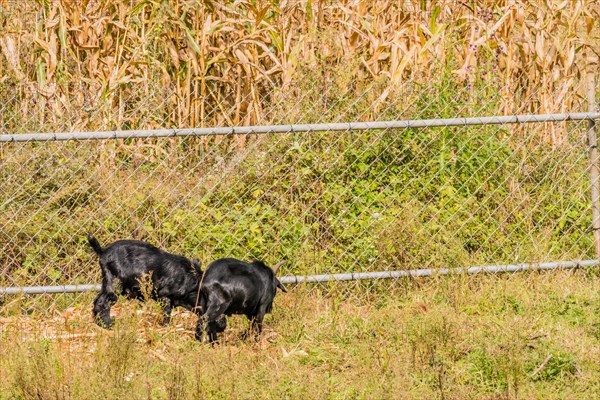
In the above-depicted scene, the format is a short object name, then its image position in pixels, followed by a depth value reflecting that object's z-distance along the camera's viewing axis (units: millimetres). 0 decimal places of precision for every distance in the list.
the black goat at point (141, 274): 12758
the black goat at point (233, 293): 11977
